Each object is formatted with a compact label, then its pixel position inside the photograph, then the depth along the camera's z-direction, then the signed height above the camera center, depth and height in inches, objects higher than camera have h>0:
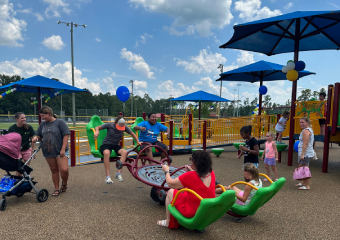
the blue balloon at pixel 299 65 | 273.5 +53.3
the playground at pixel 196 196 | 118.6 -64.9
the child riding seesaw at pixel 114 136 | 198.7 -25.6
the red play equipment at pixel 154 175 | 150.6 -49.8
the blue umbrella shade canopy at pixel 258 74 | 396.8 +69.1
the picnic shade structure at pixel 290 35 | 240.1 +95.8
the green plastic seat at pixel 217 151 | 361.1 -65.5
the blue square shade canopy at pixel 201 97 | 575.4 +29.1
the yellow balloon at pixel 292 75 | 274.7 +41.6
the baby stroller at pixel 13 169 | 152.5 -45.6
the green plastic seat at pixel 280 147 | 315.2 -50.4
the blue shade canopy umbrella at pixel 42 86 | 390.6 +36.7
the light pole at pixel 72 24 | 797.2 +285.8
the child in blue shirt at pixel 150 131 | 234.1 -23.1
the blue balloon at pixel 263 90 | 460.6 +39.1
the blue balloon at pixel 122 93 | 233.5 +14.8
